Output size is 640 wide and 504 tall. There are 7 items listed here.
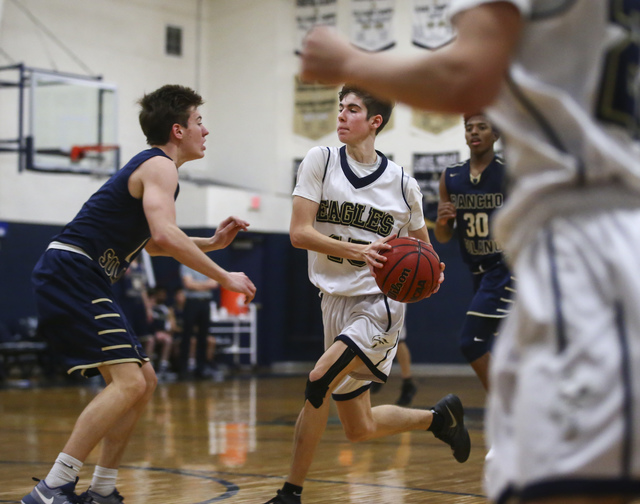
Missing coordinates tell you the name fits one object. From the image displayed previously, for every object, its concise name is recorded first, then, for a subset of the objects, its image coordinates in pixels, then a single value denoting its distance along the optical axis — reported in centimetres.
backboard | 1338
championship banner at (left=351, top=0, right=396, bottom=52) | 1658
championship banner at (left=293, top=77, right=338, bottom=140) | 1709
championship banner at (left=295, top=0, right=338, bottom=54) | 1714
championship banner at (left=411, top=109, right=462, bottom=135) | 1620
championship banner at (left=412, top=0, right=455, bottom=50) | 1603
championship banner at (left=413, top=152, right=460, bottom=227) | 1575
